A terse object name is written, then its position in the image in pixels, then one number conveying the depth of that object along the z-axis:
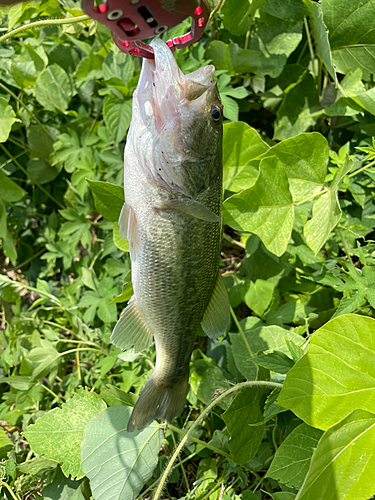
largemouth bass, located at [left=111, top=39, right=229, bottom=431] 0.41
